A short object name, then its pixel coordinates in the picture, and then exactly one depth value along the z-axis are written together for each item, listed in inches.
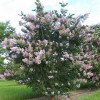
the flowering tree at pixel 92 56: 169.8
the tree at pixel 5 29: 700.1
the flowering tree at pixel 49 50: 160.9
